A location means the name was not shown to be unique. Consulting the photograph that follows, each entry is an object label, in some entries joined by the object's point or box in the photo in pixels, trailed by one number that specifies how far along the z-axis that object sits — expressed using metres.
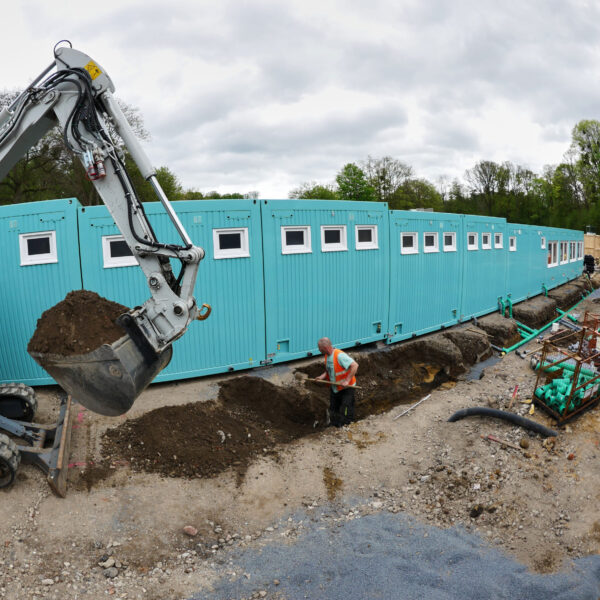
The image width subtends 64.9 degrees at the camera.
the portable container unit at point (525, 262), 17.28
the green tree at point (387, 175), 41.78
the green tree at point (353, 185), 37.22
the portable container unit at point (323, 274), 8.99
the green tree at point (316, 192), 40.52
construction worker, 7.70
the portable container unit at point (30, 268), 7.42
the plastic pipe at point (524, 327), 15.84
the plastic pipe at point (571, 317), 17.22
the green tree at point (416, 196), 39.69
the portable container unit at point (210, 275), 7.70
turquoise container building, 7.58
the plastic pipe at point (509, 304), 16.41
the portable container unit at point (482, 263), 13.93
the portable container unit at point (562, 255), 22.52
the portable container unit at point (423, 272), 11.12
